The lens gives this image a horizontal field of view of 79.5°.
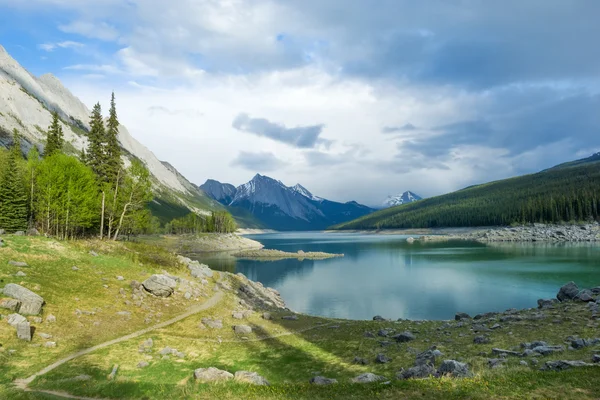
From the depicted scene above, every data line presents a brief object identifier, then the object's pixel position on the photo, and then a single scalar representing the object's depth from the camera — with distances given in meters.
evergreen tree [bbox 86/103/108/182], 70.69
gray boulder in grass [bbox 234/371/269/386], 17.03
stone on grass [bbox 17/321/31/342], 20.61
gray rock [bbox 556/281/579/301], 34.88
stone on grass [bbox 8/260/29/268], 29.98
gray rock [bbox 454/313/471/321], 36.06
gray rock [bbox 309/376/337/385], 17.46
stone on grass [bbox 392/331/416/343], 25.73
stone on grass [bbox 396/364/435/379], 16.52
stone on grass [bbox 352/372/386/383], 16.48
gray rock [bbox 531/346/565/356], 18.72
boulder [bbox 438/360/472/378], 15.21
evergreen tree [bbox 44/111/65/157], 75.31
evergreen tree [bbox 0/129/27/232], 61.62
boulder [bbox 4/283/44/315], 23.39
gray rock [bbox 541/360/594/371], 15.54
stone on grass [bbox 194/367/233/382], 17.83
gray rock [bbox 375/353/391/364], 21.08
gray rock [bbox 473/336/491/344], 22.75
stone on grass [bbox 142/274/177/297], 33.56
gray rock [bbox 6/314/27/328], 21.19
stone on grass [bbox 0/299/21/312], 22.67
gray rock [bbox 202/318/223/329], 29.39
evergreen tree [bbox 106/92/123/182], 71.06
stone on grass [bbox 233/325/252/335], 29.05
